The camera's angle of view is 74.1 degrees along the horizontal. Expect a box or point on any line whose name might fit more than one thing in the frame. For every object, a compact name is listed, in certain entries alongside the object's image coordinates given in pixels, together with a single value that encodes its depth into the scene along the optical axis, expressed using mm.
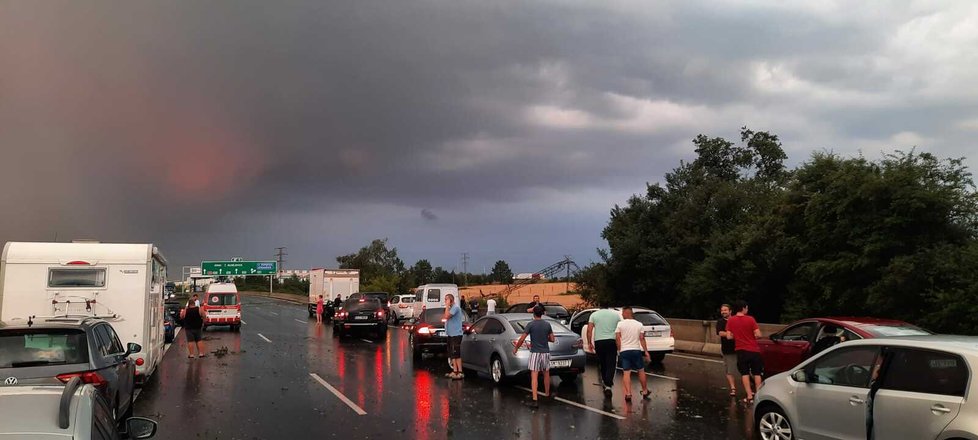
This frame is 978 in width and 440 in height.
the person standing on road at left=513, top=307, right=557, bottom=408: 11273
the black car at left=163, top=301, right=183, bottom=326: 37131
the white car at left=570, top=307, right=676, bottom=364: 17031
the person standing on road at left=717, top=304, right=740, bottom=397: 11797
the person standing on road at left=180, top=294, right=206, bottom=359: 18422
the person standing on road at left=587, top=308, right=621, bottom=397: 11898
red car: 11141
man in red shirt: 11000
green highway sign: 82188
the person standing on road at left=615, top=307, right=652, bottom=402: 11461
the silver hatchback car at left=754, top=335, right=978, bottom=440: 5621
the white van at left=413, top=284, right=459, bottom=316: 31581
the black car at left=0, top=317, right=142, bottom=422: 7074
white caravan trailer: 11797
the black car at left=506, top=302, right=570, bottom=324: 24844
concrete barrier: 19906
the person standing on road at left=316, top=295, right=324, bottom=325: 39631
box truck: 44281
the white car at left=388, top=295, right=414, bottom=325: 39619
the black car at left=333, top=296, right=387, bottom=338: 26984
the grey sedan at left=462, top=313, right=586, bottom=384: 12703
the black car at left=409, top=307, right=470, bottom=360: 18672
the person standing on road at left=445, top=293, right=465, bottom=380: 14383
